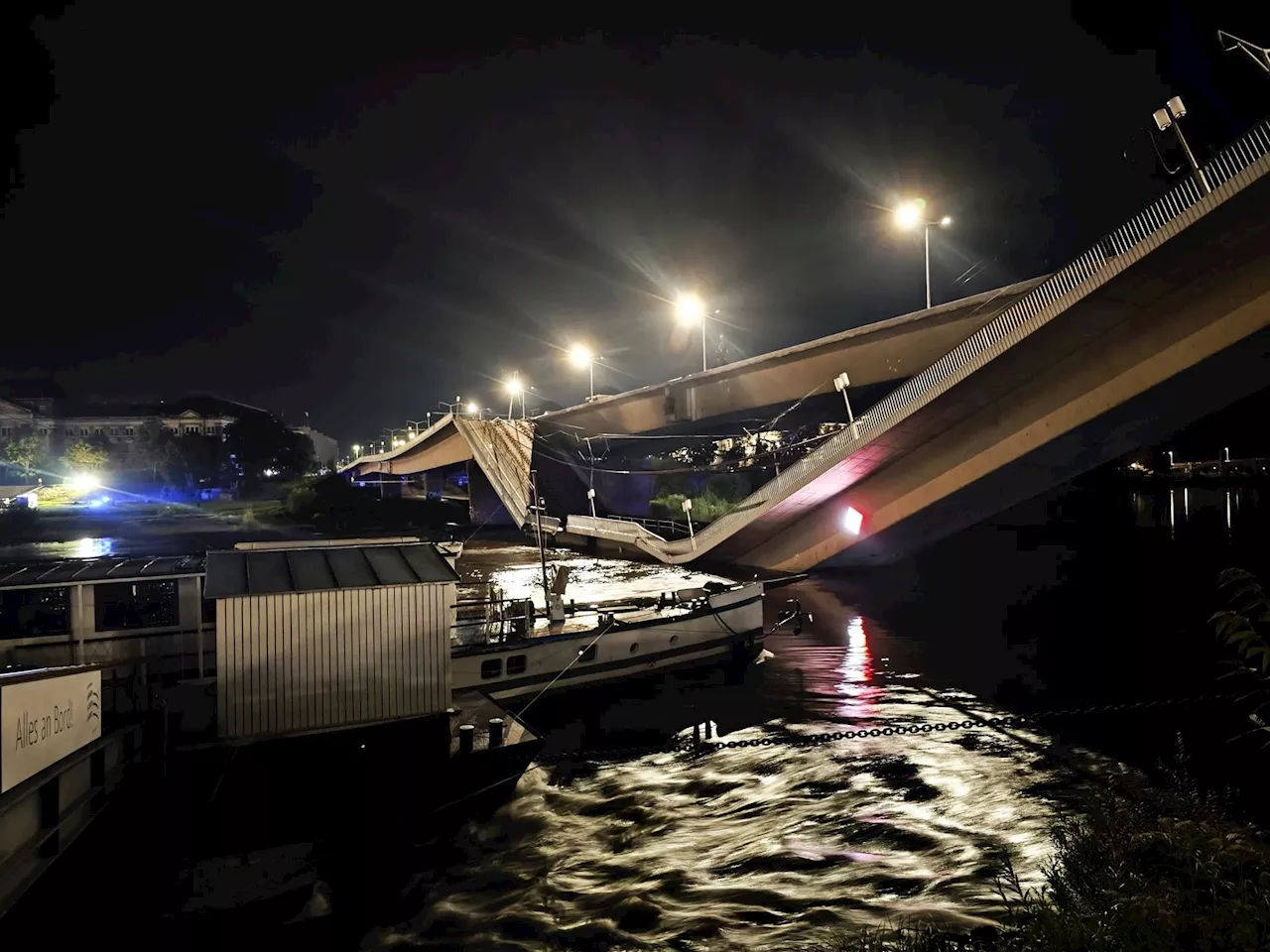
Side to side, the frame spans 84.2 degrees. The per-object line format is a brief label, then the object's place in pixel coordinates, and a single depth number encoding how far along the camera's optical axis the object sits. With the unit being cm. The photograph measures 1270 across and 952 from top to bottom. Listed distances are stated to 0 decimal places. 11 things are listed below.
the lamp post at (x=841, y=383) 3281
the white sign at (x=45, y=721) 840
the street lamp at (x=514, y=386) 6994
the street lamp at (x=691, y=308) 4619
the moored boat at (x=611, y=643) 1695
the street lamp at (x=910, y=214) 3139
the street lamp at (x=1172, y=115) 2306
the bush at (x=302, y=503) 7694
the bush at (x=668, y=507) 5090
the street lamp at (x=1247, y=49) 2013
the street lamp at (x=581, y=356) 6009
